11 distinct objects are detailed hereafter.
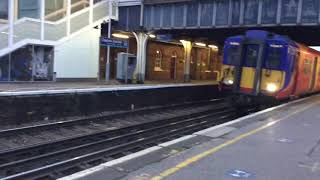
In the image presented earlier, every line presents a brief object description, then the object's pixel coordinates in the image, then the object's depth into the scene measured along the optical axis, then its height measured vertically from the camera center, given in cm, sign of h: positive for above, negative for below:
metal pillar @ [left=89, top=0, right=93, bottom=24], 3206 +259
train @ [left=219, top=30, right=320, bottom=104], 1817 -30
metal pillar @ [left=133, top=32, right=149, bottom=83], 3422 +4
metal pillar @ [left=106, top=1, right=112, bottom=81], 3012 +175
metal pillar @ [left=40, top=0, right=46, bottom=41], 2812 +198
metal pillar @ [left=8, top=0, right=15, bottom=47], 2598 +143
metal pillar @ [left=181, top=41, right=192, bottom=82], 3862 -9
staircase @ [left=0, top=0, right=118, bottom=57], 2758 +156
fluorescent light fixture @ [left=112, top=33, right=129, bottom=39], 3614 +132
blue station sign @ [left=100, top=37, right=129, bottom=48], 2697 +57
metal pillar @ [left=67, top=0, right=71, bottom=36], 3031 +230
